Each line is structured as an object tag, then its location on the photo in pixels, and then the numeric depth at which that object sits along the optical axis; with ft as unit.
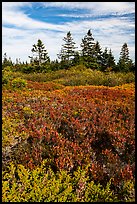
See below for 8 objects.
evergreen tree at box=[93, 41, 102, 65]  79.61
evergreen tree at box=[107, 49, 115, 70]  79.63
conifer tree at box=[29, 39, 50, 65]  71.41
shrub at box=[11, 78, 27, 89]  23.10
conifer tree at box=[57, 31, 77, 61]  74.66
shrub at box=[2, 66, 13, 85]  24.10
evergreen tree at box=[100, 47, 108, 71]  80.78
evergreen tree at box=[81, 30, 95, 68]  75.10
